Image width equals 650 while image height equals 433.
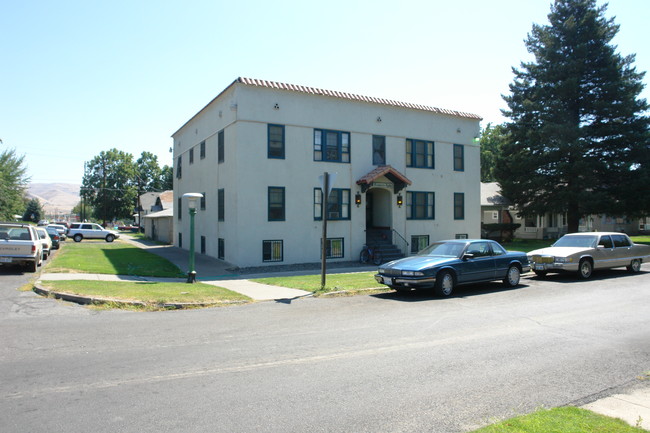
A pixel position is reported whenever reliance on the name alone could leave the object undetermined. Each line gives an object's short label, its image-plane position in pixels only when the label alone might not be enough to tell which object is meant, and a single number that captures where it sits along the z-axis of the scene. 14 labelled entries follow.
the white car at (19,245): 15.00
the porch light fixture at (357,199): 21.97
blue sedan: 11.74
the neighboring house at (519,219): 38.47
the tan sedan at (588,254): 15.21
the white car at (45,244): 20.09
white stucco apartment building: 19.80
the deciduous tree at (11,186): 41.47
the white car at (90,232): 39.49
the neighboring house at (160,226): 35.87
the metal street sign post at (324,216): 12.76
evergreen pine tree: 30.59
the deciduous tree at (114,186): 81.62
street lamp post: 14.56
